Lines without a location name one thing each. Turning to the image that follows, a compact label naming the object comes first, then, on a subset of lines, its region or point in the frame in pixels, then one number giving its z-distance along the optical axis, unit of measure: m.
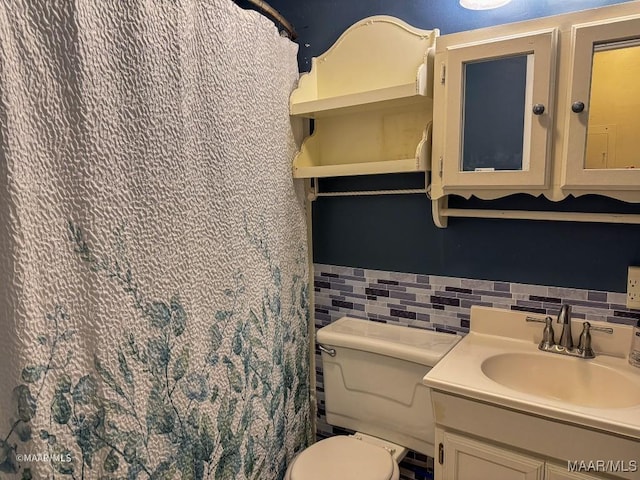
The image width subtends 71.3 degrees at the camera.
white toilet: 1.51
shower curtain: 0.90
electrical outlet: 1.29
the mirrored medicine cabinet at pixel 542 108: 1.16
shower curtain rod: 1.52
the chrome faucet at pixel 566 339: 1.34
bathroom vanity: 1.06
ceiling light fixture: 1.38
